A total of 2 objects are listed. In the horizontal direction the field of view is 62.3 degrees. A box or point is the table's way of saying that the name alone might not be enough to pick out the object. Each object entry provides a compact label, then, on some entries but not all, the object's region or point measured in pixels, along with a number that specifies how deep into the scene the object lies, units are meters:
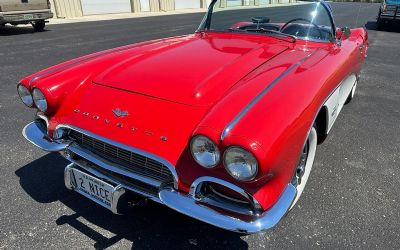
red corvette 1.70
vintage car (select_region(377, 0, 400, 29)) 12.33
